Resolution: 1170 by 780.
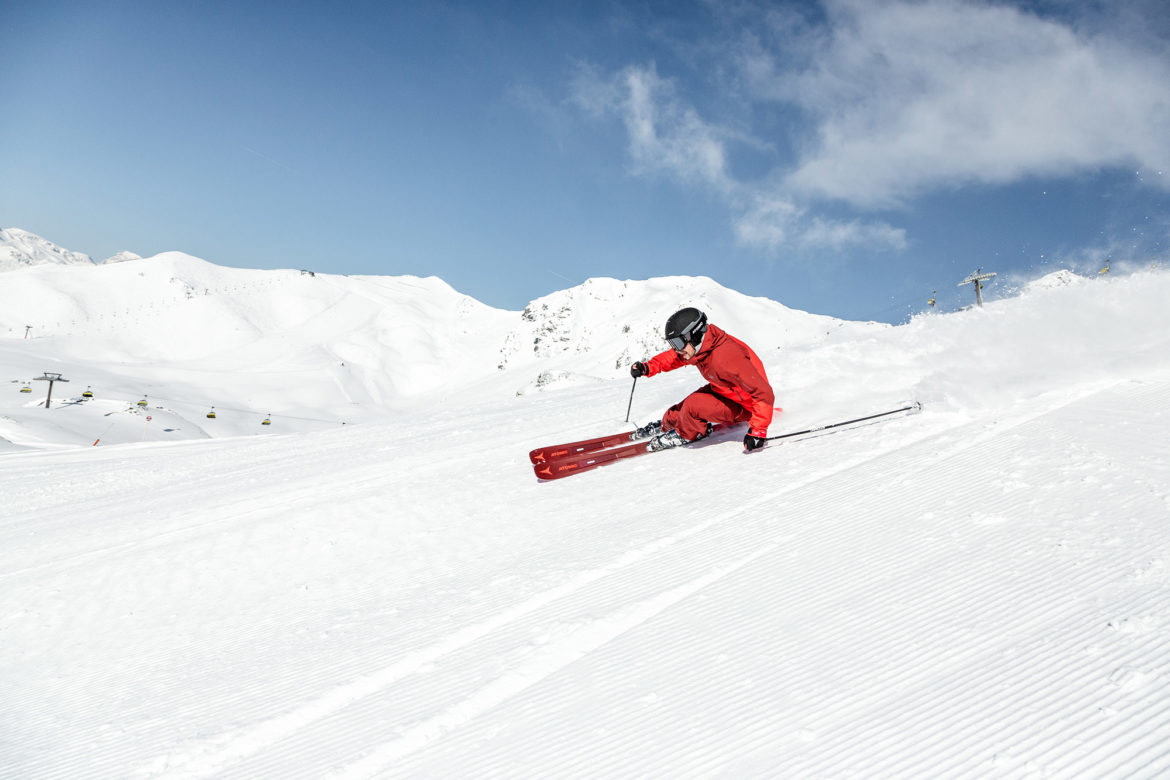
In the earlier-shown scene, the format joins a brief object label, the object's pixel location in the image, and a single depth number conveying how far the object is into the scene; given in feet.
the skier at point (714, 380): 20.16
